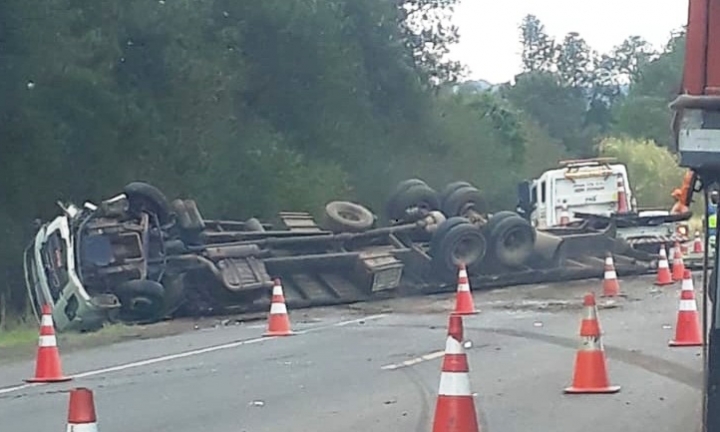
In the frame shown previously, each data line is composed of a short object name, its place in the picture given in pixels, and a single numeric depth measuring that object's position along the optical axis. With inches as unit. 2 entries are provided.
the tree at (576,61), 4562.0
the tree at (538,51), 4739.2
